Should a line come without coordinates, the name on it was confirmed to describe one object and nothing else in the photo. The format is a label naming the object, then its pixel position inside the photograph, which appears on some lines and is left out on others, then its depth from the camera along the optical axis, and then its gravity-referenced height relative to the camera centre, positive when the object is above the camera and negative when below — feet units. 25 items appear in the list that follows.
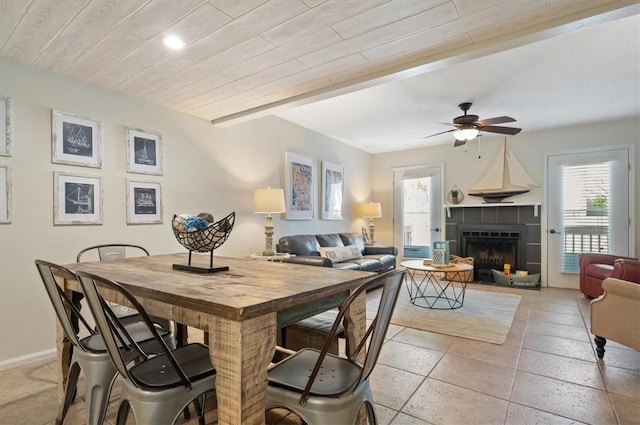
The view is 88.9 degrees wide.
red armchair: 13.28 -2.55
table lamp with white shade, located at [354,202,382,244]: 20.29 +0.03
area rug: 10.28 -3.87
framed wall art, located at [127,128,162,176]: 10.18 +1.91
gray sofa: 14.30 -1.94
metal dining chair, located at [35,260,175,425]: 4.60 -2.17
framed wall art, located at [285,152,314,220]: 15.76 +1.20
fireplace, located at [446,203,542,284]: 17.93 -1.47
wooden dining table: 3.20 -1.09
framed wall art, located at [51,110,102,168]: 8.69 +1.97
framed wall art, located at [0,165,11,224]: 7.84 +0.42
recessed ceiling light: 6.92 +3.68
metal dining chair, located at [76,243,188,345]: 6.72 -1.31
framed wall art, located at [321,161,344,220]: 18.20 +1.17
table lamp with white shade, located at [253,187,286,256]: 13.05 +0.39
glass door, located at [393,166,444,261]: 20.89 +0.03
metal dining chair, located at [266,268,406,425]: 3.54 -2.07
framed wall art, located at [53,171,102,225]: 8.71 +0.35
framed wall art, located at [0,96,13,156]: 7.86 +2.07
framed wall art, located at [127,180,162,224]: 10.18 +0.28
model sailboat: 18.06 +1.74
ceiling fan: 12.45 +3.23
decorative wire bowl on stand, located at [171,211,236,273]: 5.06 -0.37
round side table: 12.90 -3.92
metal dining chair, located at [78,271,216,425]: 3.54 -2.04
